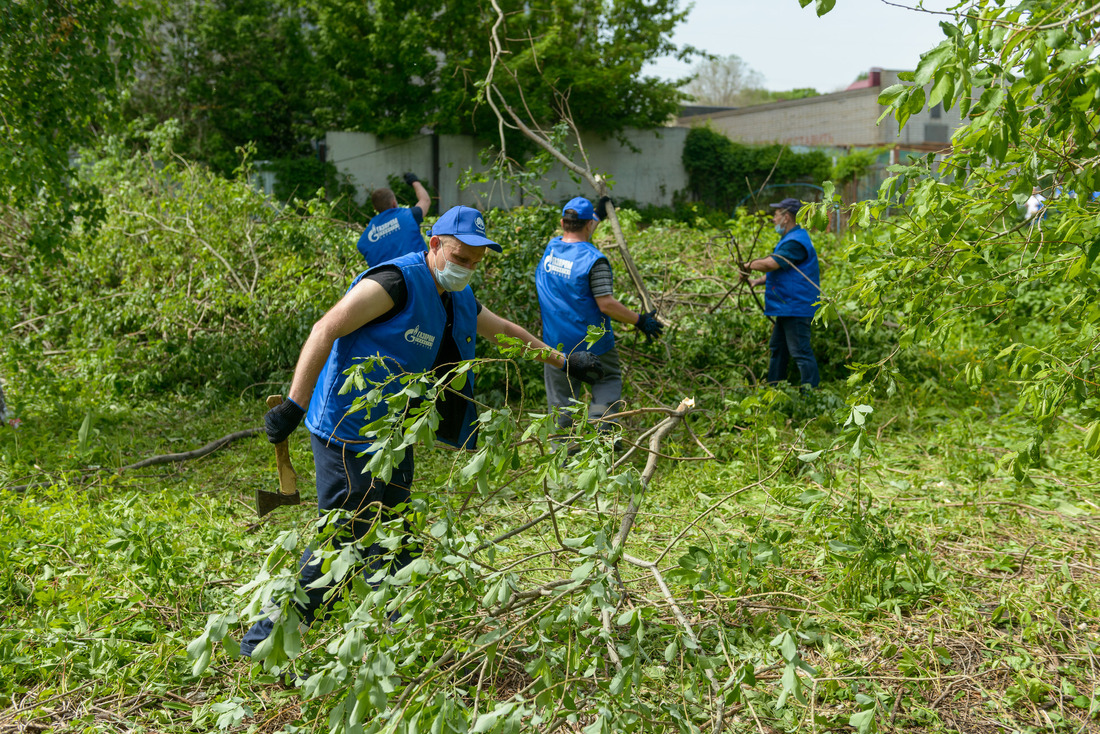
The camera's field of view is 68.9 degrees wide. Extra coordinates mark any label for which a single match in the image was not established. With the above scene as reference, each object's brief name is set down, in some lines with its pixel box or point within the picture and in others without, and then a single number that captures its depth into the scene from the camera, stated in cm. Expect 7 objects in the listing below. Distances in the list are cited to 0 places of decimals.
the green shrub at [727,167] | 2384
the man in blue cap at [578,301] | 465
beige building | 3089
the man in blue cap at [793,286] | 583
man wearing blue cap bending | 276
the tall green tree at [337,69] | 1869
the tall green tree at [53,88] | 507
